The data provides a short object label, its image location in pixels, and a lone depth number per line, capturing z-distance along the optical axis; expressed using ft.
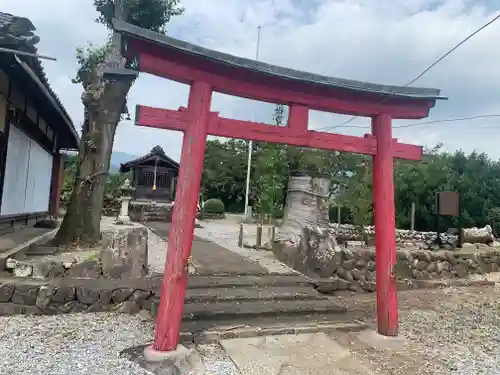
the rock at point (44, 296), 17.44
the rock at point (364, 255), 26.68
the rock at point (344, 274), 25.39
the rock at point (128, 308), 18.25
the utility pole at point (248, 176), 78.15
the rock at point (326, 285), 23.09
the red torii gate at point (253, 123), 13.08
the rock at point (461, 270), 31.09
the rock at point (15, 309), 16.96
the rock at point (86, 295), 18.03
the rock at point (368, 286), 25.43
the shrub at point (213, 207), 80.94
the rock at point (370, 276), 26.21
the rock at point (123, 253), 19.67
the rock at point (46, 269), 18.40
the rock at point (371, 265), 26.78
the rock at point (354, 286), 24.76
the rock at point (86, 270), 19.14
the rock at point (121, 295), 18.54
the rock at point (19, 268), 18.07
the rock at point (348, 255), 26.19
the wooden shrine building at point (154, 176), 78.74
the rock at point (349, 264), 25.89
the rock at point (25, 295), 17.26
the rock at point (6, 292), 16.98
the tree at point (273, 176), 52.26
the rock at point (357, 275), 25.88
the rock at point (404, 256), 28.59
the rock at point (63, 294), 17.69
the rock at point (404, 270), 28.35
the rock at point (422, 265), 29.22
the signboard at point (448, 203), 35.88
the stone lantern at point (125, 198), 55.01
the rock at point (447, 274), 30.37
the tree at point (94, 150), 25.58
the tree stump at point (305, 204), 31.68
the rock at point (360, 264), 26.40
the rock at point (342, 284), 24.23
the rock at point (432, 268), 29.69
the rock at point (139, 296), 18.67
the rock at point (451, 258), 30.99
